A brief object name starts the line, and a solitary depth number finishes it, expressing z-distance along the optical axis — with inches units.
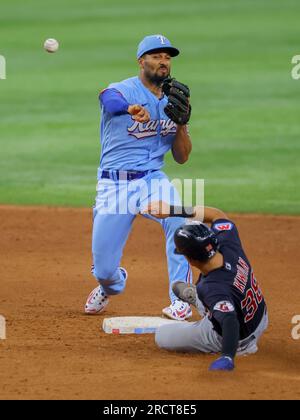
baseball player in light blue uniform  631.8
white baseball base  608.4
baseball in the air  841.5
